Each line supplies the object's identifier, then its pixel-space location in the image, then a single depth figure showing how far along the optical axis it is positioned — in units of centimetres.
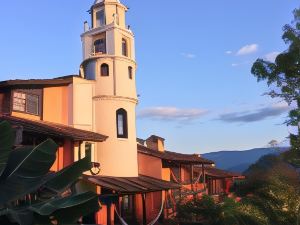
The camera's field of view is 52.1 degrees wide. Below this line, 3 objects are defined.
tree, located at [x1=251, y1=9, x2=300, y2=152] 1145
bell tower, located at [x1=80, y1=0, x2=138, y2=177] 1756
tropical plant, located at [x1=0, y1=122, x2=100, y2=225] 540
